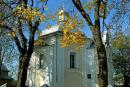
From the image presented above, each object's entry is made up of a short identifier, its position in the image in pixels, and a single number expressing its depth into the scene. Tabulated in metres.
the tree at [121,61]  25.63
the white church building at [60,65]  16.28
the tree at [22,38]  10.13
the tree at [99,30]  6.76
